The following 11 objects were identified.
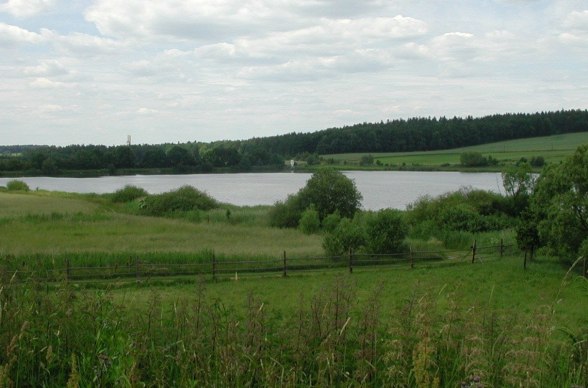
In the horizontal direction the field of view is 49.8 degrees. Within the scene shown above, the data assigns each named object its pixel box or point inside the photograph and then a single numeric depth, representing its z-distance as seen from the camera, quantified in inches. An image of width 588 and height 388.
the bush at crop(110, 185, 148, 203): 2453.5
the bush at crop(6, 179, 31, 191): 2876.0
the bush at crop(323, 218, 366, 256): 1174.3
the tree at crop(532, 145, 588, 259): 1000.2
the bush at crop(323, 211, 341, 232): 1563.7
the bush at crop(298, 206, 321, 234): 1558.8
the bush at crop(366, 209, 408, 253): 1198.9
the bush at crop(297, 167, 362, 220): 1697.8
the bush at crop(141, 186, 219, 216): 2126.0
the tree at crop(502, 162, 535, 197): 1558.8
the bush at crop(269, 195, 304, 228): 1724.9
